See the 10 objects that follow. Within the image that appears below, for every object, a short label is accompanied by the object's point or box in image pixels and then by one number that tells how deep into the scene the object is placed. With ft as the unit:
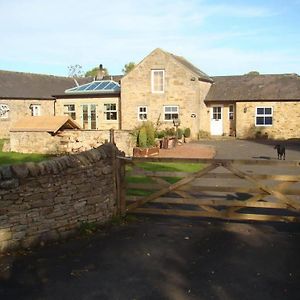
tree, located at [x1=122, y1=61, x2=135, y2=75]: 265.26
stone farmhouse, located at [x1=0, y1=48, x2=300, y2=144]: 105.40
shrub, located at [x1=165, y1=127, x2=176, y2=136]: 94.98
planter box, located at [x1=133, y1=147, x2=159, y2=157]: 68.23
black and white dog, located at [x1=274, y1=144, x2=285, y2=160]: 61.98
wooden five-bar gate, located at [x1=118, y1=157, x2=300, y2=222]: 26.25
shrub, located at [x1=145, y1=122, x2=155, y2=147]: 76.45
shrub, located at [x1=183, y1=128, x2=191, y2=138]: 102.47
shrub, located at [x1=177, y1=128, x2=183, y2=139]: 97.68
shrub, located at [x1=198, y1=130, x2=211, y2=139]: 108.88
